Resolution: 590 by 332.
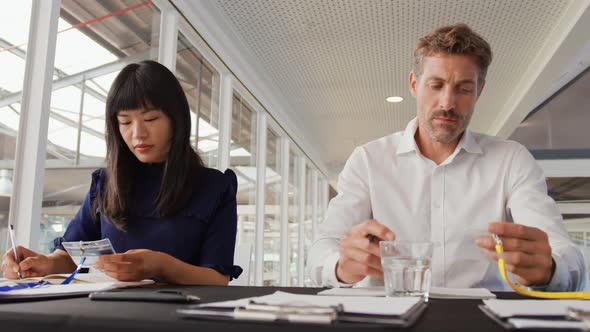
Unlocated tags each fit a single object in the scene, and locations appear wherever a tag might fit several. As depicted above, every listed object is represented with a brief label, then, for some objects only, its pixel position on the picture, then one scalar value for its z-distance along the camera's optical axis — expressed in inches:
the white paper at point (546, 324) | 19.0
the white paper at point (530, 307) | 21.0
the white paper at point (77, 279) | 42.8
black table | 20.4
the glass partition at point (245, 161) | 165.0
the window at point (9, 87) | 71.2
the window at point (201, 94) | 127.0
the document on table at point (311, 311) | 20.6
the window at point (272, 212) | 201.2
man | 52.7
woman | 57.4
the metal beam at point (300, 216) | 269.1
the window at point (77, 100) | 81.2
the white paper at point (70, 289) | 31.7
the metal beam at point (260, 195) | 186.9
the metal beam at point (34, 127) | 73.4
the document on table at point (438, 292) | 33.9
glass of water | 32.6
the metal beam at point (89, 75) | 73.0
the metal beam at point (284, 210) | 228.7
